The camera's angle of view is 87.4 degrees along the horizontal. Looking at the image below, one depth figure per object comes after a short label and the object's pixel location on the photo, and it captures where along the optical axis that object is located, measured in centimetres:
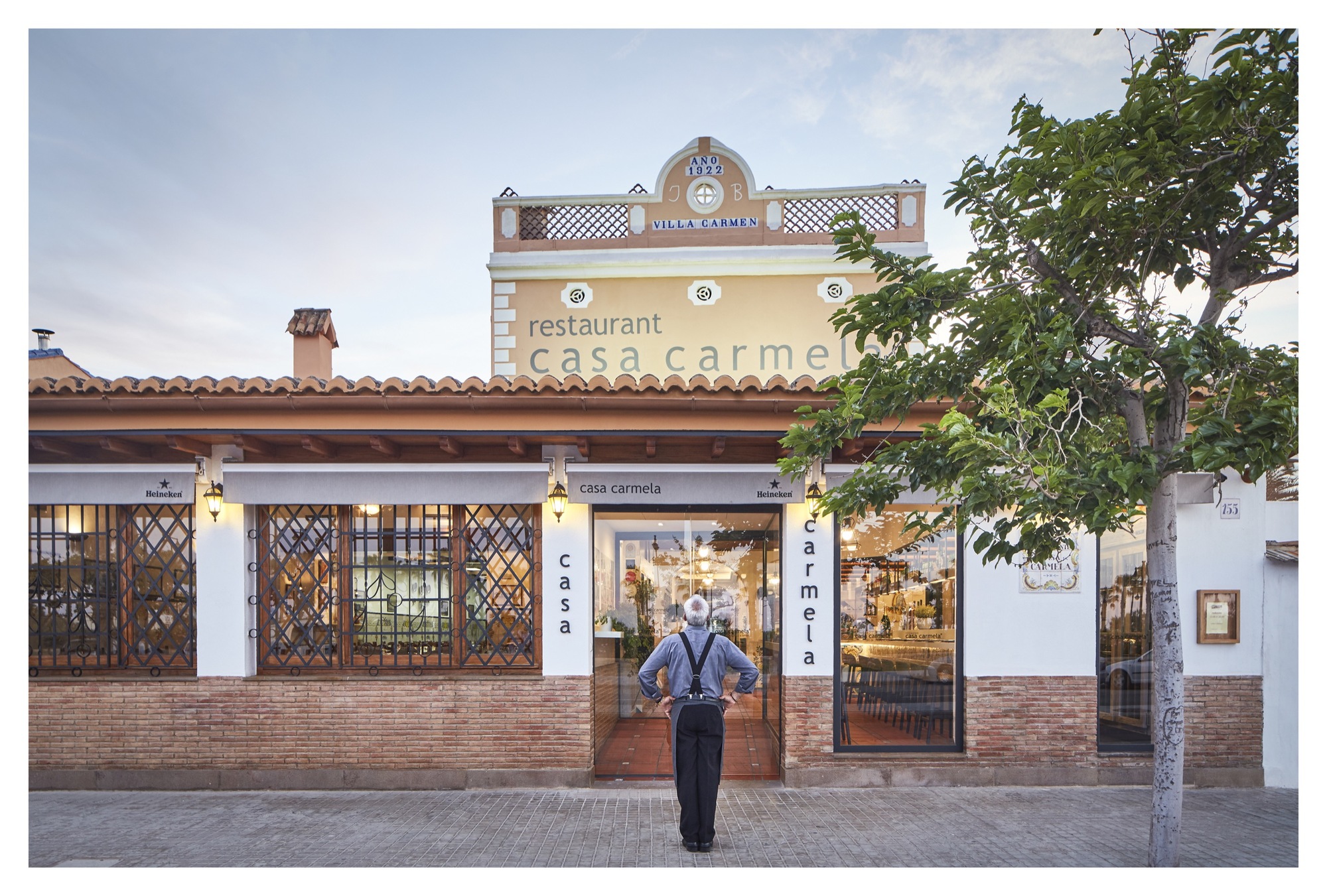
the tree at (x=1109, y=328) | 329
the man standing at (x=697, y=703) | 479
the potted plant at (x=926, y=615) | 676
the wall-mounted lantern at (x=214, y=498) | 623
